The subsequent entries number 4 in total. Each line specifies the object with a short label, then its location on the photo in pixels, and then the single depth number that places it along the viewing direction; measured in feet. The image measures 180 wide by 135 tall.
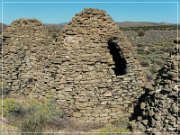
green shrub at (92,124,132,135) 29.38
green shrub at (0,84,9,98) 40.96
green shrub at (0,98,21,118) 34.77
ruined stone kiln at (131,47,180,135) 27.16
